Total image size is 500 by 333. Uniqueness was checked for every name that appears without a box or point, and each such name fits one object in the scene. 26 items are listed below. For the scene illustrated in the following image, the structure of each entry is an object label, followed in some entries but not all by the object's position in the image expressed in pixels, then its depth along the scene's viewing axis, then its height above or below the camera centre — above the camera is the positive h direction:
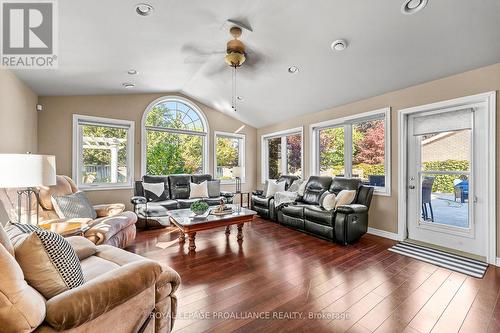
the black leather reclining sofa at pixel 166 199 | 4.29 -0.71
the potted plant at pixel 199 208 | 3.48 -0.63
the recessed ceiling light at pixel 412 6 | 2.22 +1.57
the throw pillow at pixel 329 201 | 3.69 -0.58
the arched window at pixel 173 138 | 5.34 +0.70
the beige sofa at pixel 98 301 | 0.91 -0.65
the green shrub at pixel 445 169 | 3.16 -0.05
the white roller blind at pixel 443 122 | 3.08 +0.62
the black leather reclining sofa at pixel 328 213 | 3.44 -0.79
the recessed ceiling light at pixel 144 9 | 2.28 +1.60
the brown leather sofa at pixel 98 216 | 2.64 -0.69
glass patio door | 3.04 -0.20
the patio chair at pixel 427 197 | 3.46 -0.48
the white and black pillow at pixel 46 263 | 1.08 -0.47
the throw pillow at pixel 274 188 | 5.21 -0.50
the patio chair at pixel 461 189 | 3.10 -0.32
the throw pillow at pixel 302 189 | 4.78 -0.48
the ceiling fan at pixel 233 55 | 2.94 +1.72
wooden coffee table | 3.10 -0.77
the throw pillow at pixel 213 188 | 5.40 -0.53
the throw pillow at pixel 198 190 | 5.19 -0.55
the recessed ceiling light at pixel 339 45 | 2.91 +1.56
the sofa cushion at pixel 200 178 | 5.44 -0.28
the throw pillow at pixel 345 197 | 3.71 -0.51
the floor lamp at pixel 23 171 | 1.84 -0.03
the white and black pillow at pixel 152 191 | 4.71 -0.52
